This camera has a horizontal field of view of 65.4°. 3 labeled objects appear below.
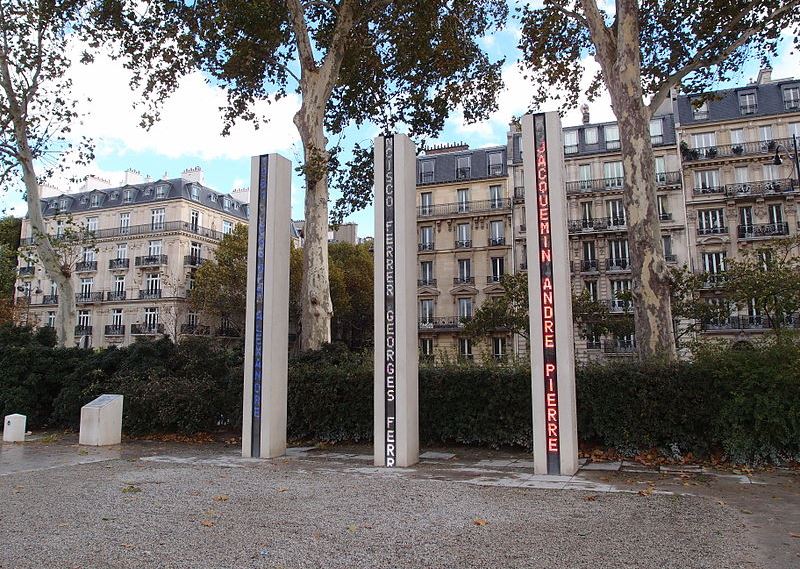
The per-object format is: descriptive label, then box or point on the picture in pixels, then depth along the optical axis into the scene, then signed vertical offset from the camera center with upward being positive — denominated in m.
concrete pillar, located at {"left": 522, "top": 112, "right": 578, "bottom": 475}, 8.61 +0.53
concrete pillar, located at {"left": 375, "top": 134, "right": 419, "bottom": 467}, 9.53 +0.72
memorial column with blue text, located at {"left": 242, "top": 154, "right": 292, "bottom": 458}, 10.59 +0.78
